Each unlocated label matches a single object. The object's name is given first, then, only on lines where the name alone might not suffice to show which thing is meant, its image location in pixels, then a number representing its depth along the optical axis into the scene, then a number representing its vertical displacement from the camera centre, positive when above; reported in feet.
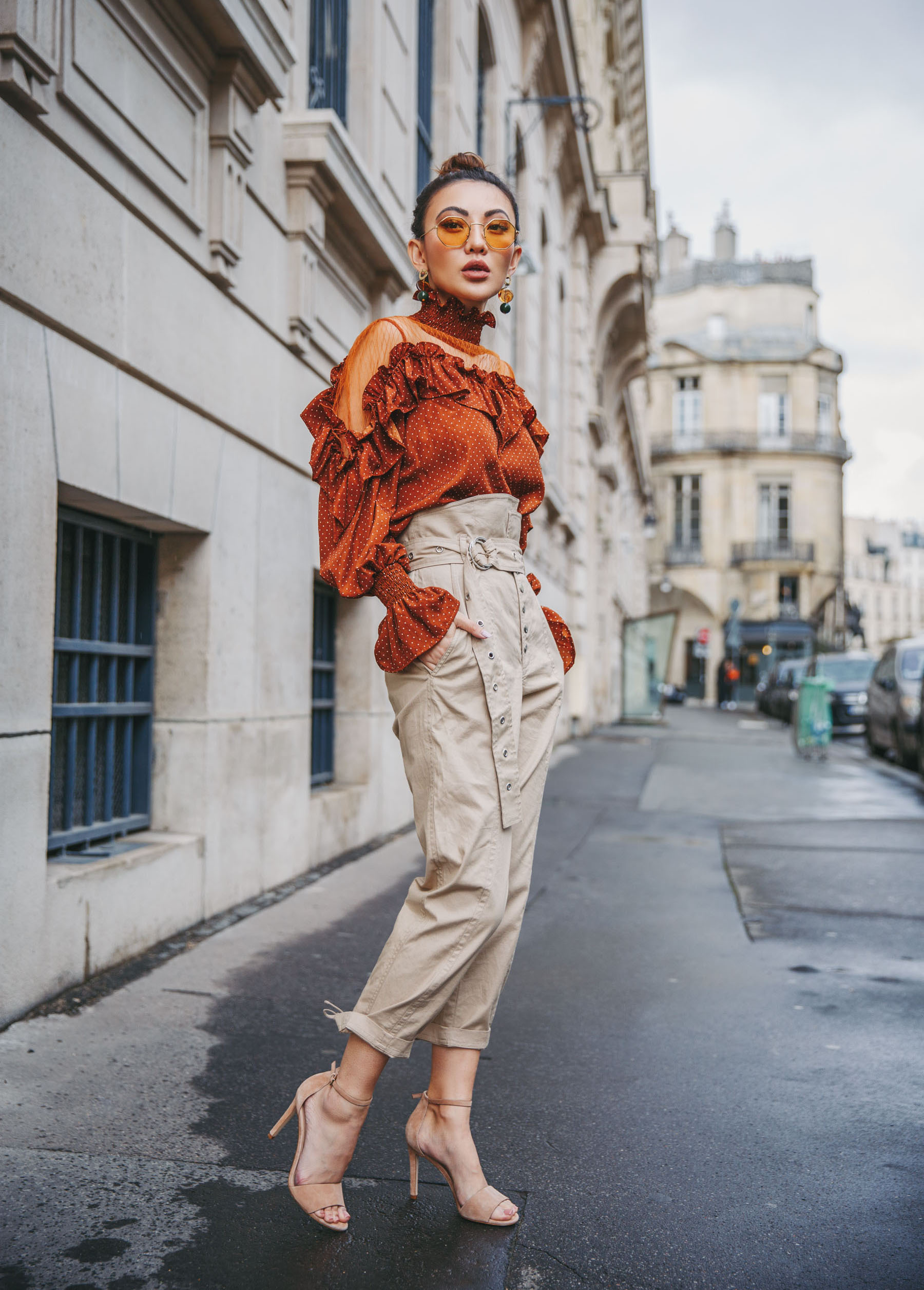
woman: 7.02 +0.12
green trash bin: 53.01 -1.22
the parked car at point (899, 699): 46.85 -0.31
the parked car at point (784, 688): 96.89 +0.25
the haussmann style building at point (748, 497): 177.78 +30.57
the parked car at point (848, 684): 74.33 +0.54
